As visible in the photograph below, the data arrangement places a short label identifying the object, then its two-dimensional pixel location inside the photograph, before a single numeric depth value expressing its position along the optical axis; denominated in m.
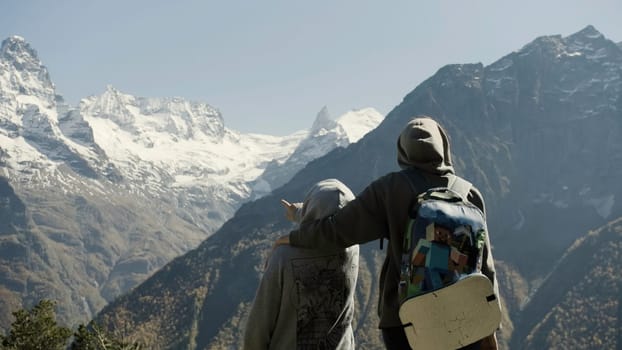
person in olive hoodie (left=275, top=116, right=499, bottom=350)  5.06
